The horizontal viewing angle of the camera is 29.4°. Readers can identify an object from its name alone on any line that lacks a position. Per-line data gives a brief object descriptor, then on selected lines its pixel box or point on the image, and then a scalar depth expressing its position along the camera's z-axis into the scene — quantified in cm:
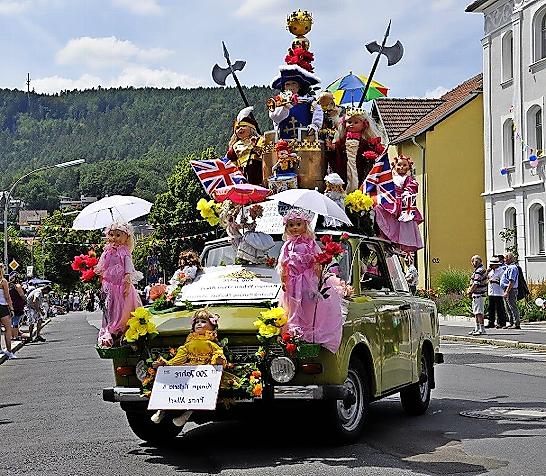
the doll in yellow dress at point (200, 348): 836
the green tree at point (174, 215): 7481
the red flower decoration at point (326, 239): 890
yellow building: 4806
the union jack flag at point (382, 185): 1099
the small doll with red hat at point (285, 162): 1109
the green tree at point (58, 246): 10575
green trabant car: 837
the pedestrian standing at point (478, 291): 2519
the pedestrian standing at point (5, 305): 2003
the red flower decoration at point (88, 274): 946
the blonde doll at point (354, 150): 1140
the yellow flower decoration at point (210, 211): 1106
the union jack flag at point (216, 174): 1150
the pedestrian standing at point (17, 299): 2517
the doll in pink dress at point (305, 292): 838
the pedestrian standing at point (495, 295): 2672
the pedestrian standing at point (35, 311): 3052
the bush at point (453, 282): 3866
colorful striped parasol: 1361
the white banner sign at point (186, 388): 820
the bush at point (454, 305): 3284
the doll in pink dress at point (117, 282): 907
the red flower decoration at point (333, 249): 863
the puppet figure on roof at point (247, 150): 1185
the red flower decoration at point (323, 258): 850
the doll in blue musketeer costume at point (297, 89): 1167
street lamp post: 4399
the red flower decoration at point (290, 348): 820
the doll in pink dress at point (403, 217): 1102
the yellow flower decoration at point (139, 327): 873
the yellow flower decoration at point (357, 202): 1048
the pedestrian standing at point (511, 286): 2603
